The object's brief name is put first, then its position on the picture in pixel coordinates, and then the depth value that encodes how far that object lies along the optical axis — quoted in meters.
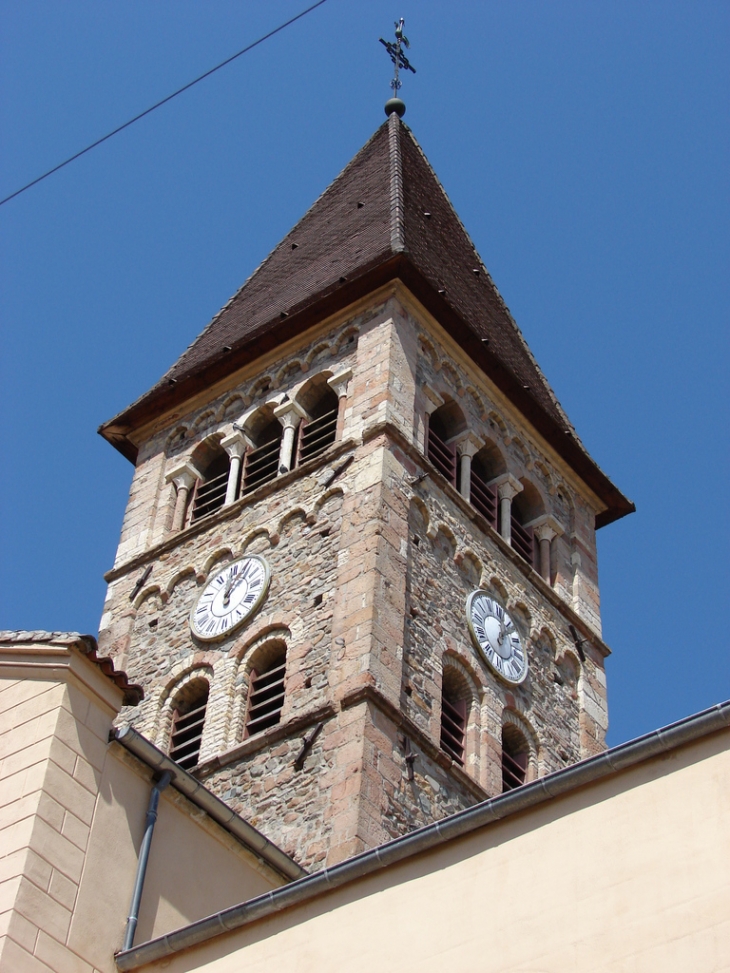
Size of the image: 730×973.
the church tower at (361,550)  18.00
